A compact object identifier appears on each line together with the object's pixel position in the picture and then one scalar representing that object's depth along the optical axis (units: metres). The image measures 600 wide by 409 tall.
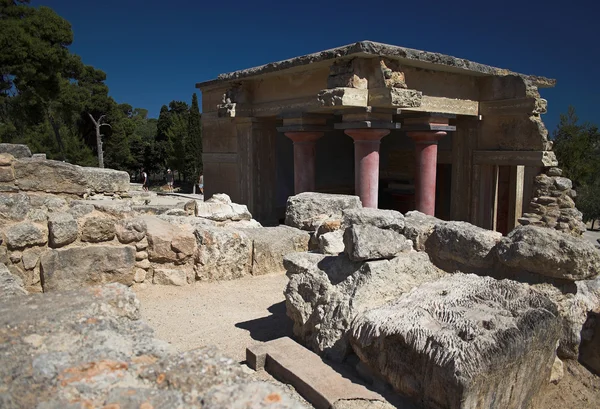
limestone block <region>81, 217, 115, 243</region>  4.66
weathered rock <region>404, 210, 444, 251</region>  4.32
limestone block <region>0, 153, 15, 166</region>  4.76
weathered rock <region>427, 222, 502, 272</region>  3.79
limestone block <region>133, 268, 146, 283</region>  5.05
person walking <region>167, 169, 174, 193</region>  30.58
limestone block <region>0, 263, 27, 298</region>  2.77
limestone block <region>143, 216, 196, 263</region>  5.11
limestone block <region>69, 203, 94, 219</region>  4.67
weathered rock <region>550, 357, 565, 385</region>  3.06
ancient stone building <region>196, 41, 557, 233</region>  8.08
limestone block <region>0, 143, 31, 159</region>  4.96
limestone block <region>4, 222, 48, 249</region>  4.22
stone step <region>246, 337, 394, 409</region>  2.64
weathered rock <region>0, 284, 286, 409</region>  1.61
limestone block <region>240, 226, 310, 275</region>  5.77
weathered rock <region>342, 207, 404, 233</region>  4.45
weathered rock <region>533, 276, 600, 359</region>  3.25
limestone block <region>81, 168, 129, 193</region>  5.73
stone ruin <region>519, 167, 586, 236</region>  9.19
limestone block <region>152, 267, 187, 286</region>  5.17
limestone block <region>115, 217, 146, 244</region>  4.89
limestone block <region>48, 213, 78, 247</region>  4.45
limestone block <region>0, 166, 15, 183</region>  4.74
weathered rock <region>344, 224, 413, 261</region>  3.59
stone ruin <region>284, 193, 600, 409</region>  2.52
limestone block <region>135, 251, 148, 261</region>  5.06
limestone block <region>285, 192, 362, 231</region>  6.61
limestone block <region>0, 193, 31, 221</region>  4.29
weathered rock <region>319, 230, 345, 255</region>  4.77
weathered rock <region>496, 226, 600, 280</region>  3.23
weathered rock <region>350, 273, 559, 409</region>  2.42
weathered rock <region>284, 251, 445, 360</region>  3.32
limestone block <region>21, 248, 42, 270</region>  4.33
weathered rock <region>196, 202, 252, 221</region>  6.80
